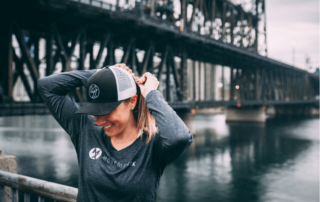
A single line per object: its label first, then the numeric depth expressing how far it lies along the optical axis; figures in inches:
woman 72.9
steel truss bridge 577.6
